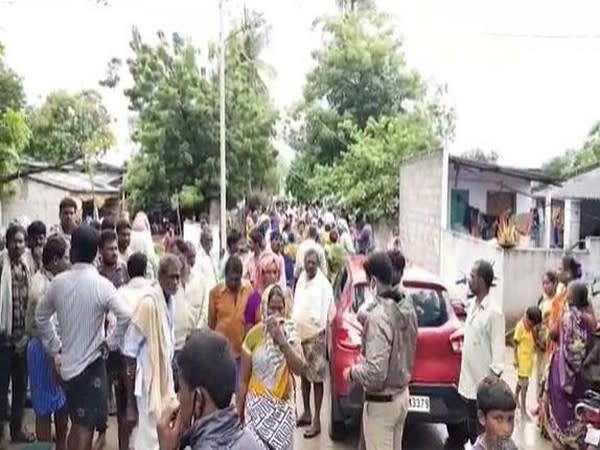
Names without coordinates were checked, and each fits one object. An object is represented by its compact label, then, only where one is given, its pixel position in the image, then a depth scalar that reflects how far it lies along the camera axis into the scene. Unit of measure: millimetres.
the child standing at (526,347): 8914
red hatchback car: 7543
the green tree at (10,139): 13498
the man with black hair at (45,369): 6462
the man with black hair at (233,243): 10084
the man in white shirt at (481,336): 6000
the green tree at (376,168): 26984
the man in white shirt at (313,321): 8008
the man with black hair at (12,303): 6742
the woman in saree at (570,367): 7016
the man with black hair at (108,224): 7784
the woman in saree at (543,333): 8773
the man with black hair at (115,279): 6750
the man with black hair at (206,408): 2656
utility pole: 19594
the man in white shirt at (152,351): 5844
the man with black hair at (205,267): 8562
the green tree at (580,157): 39812
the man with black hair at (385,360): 5234
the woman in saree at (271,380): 5234
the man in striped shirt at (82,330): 5793
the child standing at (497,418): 3738
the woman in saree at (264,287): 7199
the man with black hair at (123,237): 7933
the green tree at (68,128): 36094
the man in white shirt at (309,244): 11484
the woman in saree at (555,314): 7750
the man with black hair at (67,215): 8641
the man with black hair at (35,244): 7195
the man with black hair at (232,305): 7234
